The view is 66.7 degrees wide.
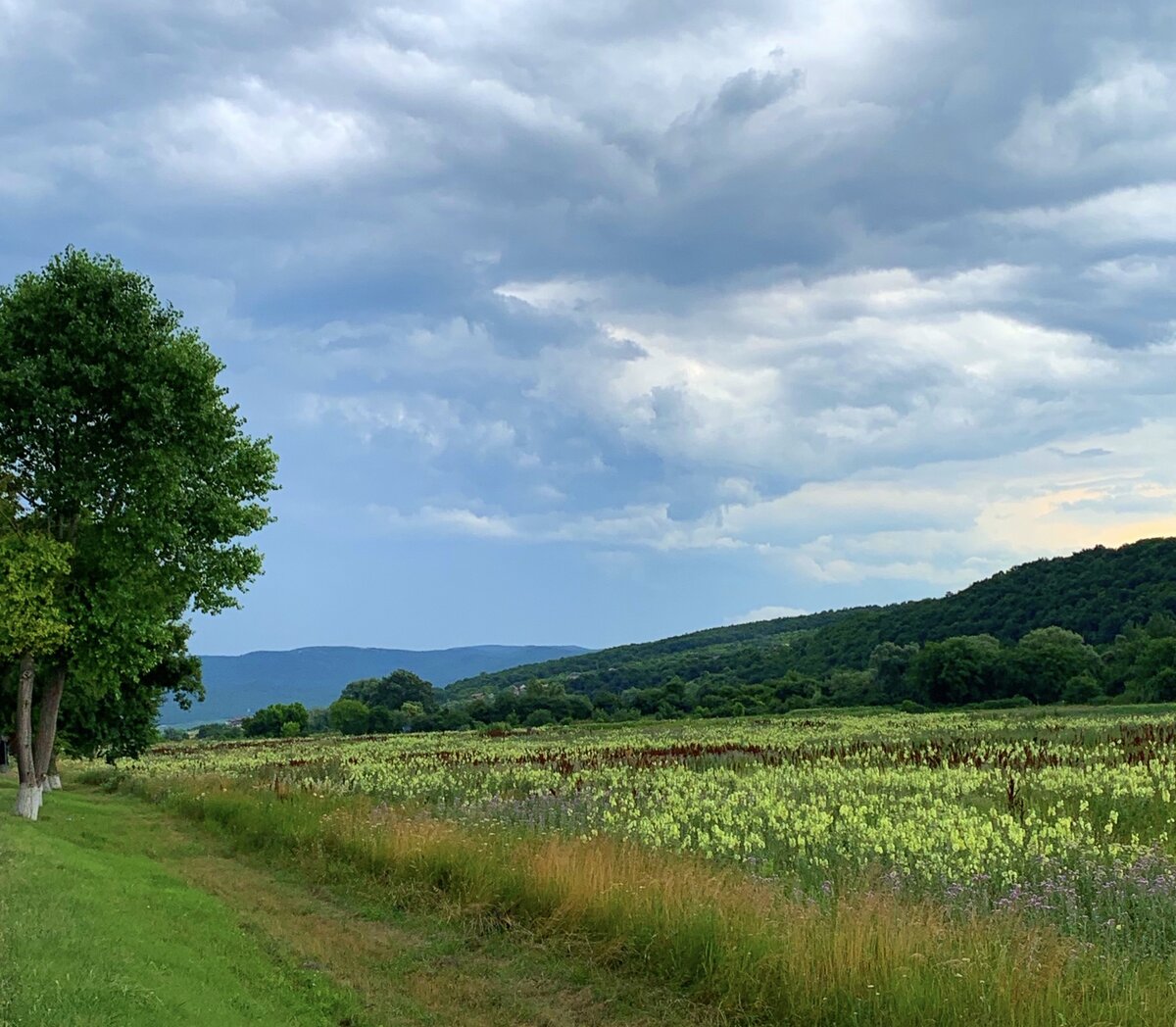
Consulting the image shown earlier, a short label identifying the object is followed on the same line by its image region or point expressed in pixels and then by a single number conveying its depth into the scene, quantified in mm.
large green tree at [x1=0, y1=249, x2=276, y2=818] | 22700
